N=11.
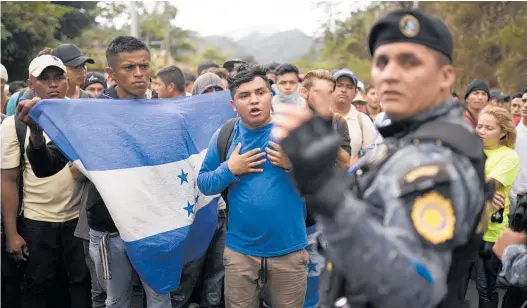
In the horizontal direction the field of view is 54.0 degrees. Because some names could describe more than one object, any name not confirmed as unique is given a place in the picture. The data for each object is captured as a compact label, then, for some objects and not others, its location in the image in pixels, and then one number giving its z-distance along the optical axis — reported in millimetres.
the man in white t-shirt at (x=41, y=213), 4082
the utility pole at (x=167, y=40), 54231
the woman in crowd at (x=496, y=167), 4543
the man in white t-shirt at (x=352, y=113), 5051
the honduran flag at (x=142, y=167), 3521
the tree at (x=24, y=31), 15555
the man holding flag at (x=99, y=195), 3549
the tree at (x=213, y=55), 64650
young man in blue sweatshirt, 3281
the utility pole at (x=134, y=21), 18294
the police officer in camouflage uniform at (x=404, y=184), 1391
